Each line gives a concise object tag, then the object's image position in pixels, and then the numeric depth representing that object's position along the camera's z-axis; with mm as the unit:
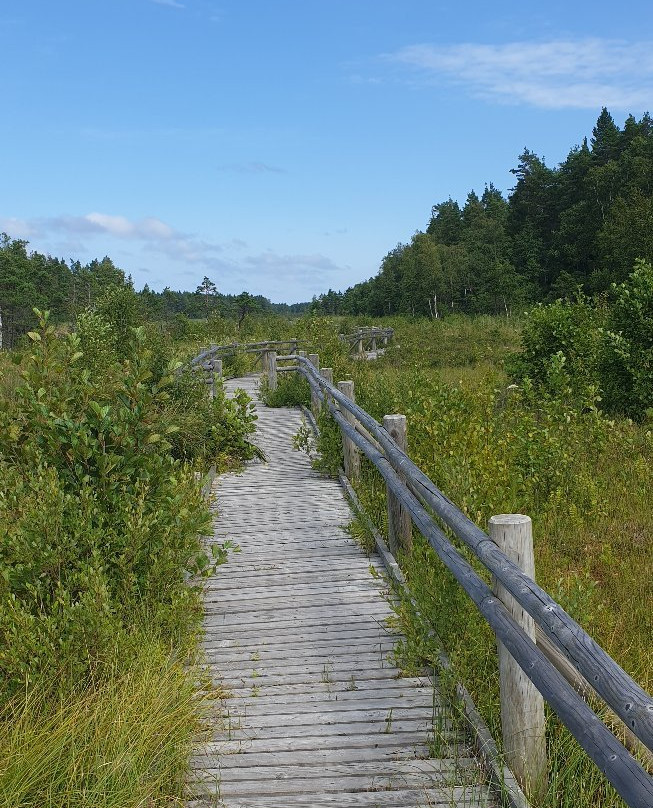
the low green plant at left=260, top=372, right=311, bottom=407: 15727
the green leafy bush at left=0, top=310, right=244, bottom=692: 3918
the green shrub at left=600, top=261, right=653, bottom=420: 11414
